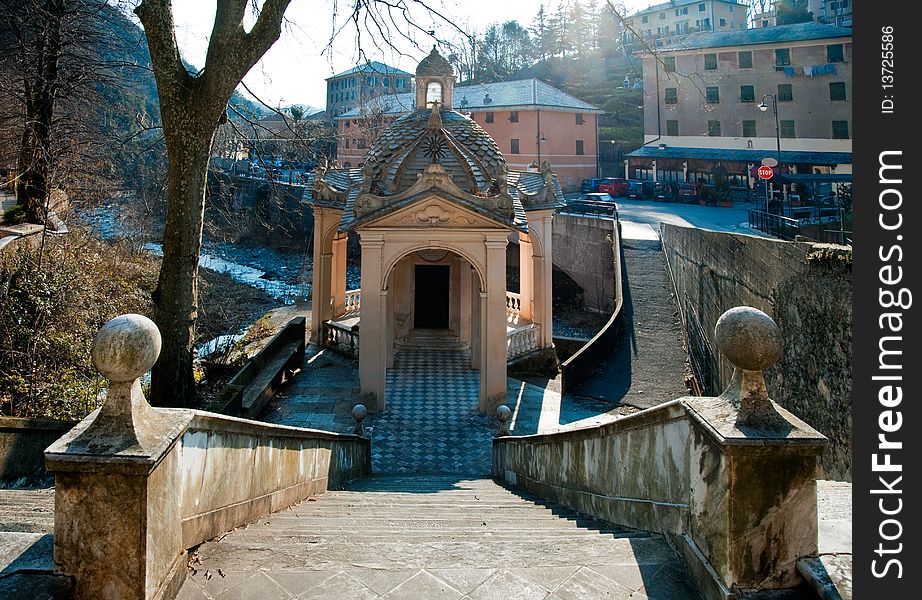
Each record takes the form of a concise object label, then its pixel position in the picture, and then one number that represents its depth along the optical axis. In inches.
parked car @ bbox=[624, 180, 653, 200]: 1856.5
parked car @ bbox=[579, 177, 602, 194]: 2009.1
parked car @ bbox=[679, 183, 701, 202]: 1712.6
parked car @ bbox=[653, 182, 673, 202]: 1809.8
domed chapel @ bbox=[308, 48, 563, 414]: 534.0
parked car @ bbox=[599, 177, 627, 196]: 1927.9
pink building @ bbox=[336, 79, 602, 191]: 1977.1
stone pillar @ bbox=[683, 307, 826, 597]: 129.9
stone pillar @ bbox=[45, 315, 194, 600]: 126.0
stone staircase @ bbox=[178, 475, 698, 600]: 139.1
